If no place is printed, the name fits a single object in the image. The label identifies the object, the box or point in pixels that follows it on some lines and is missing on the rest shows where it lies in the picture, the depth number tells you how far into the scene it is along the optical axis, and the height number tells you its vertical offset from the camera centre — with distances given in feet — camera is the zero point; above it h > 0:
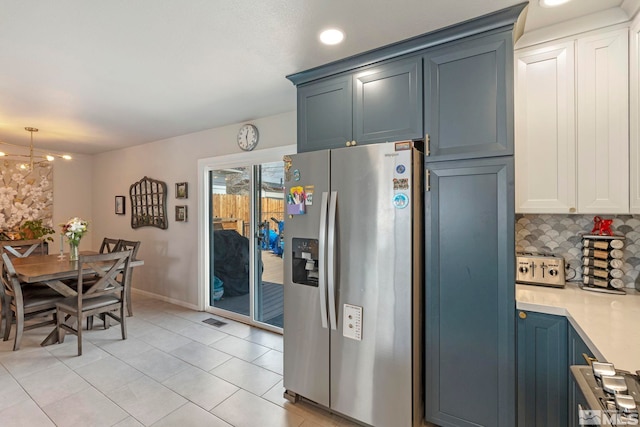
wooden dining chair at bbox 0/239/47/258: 12.04 -1.40
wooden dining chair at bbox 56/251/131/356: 9.13 -2.75
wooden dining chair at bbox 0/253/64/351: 9.22 -2.91
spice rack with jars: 5.65 -1.02
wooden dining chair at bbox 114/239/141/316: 11.75 -1.46
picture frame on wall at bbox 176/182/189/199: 13.62 +1.12
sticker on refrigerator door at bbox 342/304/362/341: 6.02 -2.28
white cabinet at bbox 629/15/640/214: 4.96 +1.65
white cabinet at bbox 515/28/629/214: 5.23 +1.67
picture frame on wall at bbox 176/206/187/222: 13.65 +0.04
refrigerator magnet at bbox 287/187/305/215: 6.78 +0.30
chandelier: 12.19 +3.42
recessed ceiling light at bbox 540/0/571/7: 4.91 +3.59
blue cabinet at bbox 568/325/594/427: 4.20 -2.34
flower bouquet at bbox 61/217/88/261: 11.57 -0.75
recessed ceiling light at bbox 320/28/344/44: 5.74 +3.61
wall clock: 11.33 +3.03
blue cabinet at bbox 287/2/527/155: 5.26 +2.51
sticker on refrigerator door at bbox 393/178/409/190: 5.55 +0.57
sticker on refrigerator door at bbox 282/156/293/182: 7.04 +1.13
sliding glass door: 11.29 -1.19
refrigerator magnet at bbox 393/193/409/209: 5.57 +0.24
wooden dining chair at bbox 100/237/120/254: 13.14 -1.29
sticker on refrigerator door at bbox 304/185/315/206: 6.67 +0.45
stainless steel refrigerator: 5.62 -1.42
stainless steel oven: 2.53 -1.76
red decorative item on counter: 5.89 -0.28
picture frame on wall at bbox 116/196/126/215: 16.60 +0.53
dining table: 9.04 -1.86
